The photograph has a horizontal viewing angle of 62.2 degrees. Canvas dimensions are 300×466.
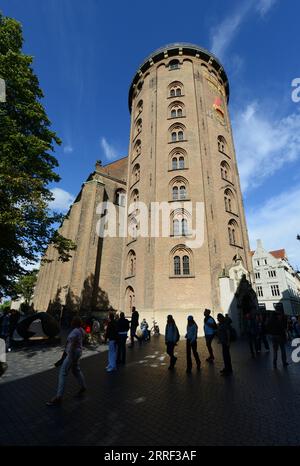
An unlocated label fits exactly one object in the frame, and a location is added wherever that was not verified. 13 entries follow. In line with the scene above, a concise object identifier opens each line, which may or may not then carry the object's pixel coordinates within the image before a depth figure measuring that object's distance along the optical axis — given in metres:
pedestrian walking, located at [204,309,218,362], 8.76
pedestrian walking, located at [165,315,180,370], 8.51
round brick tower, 19.73
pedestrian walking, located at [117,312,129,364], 9.05
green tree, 9.52
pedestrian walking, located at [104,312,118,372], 8.16
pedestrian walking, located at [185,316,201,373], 8.23
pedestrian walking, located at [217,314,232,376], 7.46
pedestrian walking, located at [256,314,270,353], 10.75
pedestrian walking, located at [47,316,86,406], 5.14
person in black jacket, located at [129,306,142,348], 13.78
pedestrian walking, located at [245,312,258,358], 10.26
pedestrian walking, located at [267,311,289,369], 8.22
